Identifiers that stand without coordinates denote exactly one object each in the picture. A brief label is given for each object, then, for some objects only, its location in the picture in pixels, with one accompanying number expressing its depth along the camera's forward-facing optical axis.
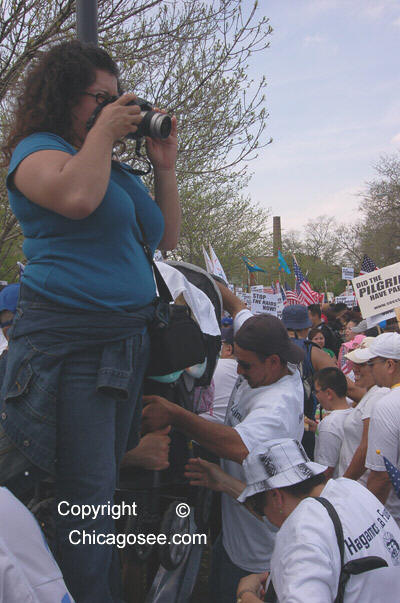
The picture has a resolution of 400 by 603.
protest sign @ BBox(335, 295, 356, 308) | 12.53
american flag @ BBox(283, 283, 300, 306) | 12.61
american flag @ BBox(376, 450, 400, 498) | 2.50
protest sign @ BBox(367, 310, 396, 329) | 5.89
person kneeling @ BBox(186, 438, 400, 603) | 1.64
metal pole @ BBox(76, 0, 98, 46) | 2.50
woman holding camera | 1.46
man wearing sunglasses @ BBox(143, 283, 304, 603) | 2.54
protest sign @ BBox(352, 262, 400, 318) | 5.77
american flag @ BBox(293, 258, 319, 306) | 13.24
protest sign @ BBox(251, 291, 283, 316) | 7.98
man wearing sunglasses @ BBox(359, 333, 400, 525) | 3.13
